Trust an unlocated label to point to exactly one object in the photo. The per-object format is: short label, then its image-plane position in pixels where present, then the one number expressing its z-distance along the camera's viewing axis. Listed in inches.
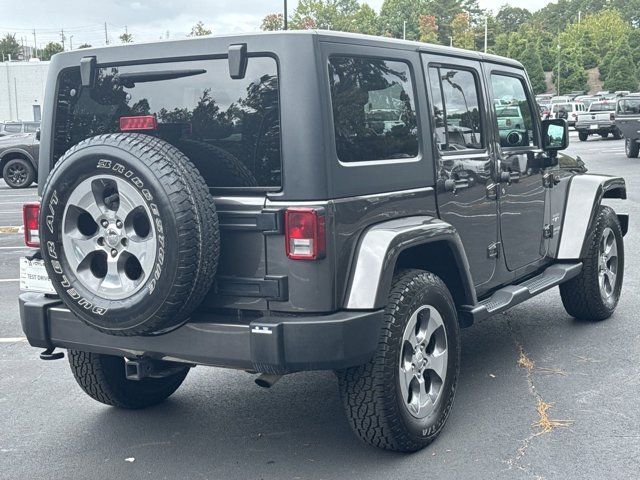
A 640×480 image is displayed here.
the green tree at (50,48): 3724.9
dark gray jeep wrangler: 146.3
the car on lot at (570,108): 1827.0
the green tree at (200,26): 2655.0
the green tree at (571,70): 3518.7
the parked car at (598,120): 1421.0
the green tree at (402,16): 5236.2
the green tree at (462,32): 4389.8
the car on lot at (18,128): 904.9
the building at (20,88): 2482.8
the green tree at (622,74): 3112.7
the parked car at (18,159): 859.4
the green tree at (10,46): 4507.4
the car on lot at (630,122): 978.7
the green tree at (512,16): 6033.5
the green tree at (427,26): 4726.6
